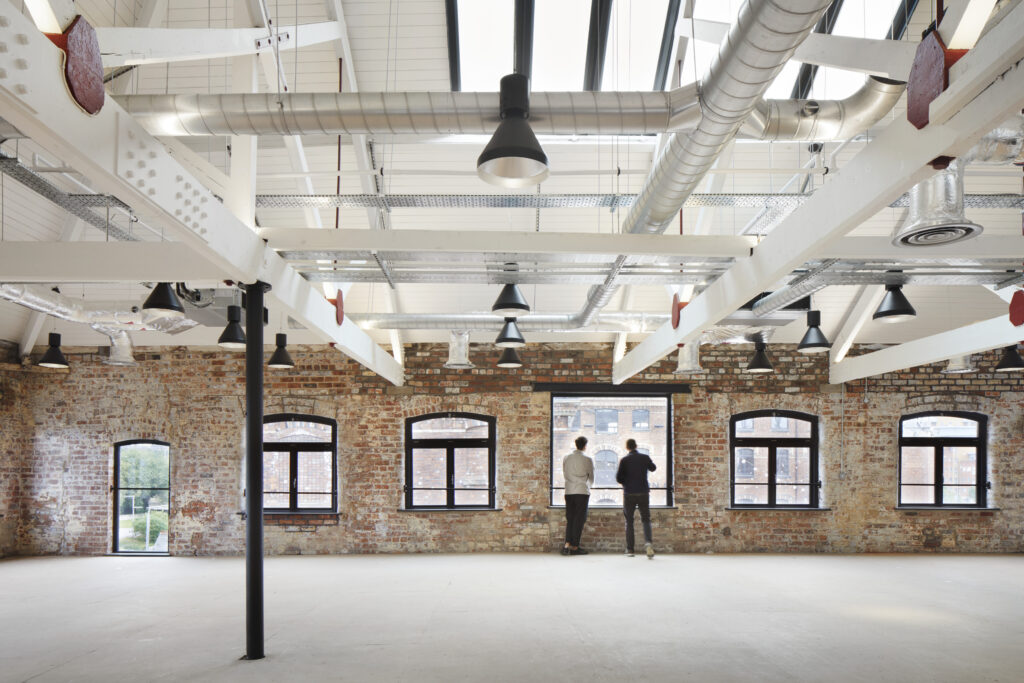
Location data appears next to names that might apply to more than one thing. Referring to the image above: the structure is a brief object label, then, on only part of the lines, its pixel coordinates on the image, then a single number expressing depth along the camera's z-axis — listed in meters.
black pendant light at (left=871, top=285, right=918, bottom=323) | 6.61
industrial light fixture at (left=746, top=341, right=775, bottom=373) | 9.63
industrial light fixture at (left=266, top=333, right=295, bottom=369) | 9.20
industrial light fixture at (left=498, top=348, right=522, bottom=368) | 9.74
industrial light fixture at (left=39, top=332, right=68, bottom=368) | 9.45
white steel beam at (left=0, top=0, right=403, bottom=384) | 2.45
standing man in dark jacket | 10.02
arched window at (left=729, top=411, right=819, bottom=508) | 10.94
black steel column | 5.38
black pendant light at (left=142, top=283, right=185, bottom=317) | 6.37
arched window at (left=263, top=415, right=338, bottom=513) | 10.79
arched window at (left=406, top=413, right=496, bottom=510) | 10.84
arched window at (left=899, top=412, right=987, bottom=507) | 10.93
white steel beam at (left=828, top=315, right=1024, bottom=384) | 6.69
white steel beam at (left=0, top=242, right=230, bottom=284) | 4.95
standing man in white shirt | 10.22
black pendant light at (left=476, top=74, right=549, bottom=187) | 3.31
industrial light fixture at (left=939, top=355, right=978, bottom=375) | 9.71
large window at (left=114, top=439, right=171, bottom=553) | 10.81
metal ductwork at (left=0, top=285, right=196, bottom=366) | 7.49
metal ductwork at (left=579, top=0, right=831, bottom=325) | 2.68
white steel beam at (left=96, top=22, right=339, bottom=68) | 4.28
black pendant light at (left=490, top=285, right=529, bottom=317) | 6.73
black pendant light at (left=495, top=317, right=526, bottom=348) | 8.25
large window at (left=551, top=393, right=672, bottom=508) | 10.96
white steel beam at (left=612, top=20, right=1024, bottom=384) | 2.52
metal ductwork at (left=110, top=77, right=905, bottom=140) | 3.87
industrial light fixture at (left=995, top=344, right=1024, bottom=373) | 9.02
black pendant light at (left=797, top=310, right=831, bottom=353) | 8.34
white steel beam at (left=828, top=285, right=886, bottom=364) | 9.88
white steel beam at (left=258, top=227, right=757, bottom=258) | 5.43
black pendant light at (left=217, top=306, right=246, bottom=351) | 8.16
